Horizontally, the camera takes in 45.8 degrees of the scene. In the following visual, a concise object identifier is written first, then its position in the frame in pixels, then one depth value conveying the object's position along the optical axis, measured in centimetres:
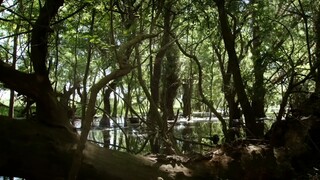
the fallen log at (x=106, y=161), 318
